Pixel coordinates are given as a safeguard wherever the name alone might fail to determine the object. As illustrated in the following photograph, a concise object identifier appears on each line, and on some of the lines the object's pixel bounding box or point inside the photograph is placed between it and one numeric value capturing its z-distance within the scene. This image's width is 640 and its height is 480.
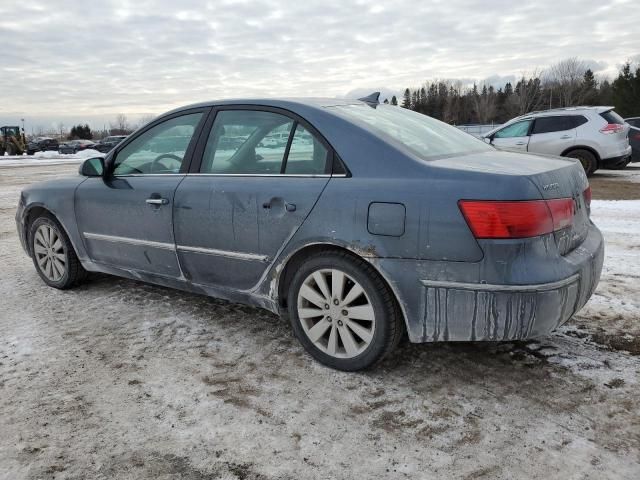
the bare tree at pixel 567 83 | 63.25
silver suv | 11.51
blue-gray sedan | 2.48
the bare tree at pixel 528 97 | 65.36
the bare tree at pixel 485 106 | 69.25
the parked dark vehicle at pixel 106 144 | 38.76
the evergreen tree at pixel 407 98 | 91.78
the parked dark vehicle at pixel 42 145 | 42.34
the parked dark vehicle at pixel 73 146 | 42.31
